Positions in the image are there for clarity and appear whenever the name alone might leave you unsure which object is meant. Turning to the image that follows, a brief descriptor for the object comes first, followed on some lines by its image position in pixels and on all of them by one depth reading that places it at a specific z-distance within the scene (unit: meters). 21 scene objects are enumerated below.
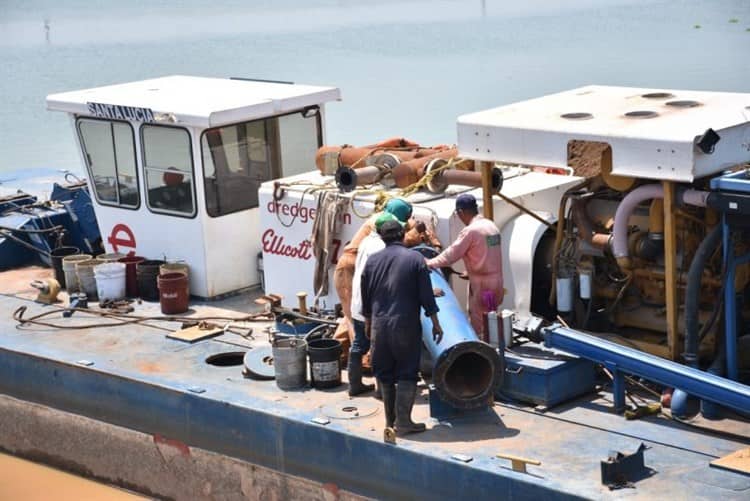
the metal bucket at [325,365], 14.74
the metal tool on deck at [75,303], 18.53
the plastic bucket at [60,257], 19.92
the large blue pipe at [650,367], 12.30
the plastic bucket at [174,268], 18.14
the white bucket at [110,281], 18.59
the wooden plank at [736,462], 11.63
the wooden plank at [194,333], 17.05
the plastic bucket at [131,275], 18.95
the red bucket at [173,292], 17.83
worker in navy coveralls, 12.73
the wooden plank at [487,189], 15.06
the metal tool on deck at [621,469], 11.59
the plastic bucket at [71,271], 19.31
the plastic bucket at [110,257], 19.02
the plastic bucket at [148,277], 18.66
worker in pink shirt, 14.17
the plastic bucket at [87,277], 18.98
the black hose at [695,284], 12.98
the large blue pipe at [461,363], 13.22
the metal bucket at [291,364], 14.84
